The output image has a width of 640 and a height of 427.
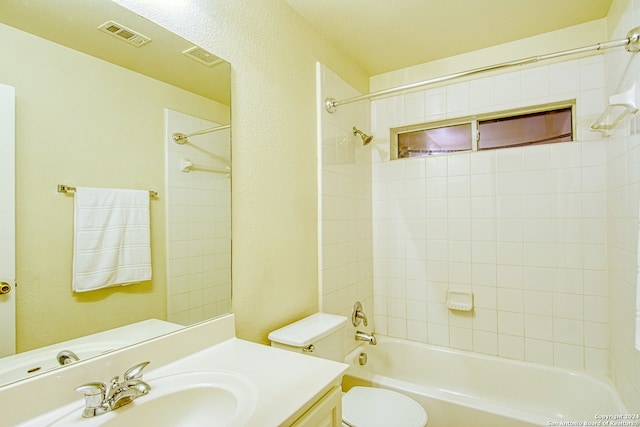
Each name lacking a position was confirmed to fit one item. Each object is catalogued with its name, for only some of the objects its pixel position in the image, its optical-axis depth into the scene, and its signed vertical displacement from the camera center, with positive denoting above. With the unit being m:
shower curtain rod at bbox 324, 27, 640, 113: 1.33 +0.72
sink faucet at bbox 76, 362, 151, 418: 0.83 -0.47
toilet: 1.52 -0.97
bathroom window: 2.14 +0.57
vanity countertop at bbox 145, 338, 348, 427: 0.86 -0.51
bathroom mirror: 0.85 +0.19
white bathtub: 1.61 -1.04
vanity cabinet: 0.92 -0.60
